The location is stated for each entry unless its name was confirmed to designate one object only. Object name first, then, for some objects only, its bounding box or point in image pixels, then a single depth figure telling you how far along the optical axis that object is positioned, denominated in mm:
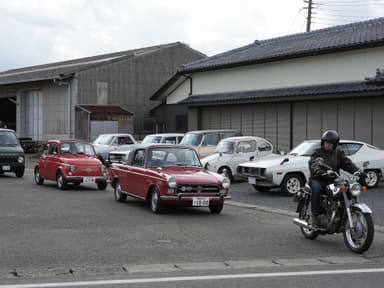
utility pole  49406
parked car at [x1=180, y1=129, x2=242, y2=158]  23156
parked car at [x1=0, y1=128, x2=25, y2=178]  23172
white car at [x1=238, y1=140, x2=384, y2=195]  17094
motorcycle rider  9781
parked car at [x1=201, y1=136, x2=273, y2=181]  20547
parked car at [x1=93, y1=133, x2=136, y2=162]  29812
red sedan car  12820
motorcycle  9008
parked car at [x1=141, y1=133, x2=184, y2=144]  26812
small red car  18469
